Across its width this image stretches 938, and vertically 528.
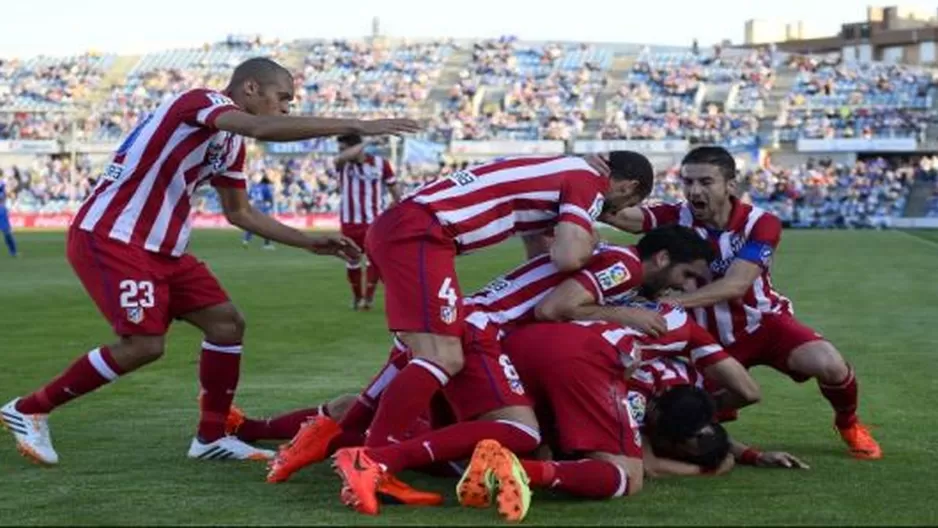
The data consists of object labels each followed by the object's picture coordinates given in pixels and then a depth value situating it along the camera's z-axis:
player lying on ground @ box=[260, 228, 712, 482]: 12.80
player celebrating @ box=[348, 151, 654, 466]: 12.61
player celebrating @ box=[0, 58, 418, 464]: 14.29
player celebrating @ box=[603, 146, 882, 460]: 14.97
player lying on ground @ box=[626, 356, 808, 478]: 13.35
